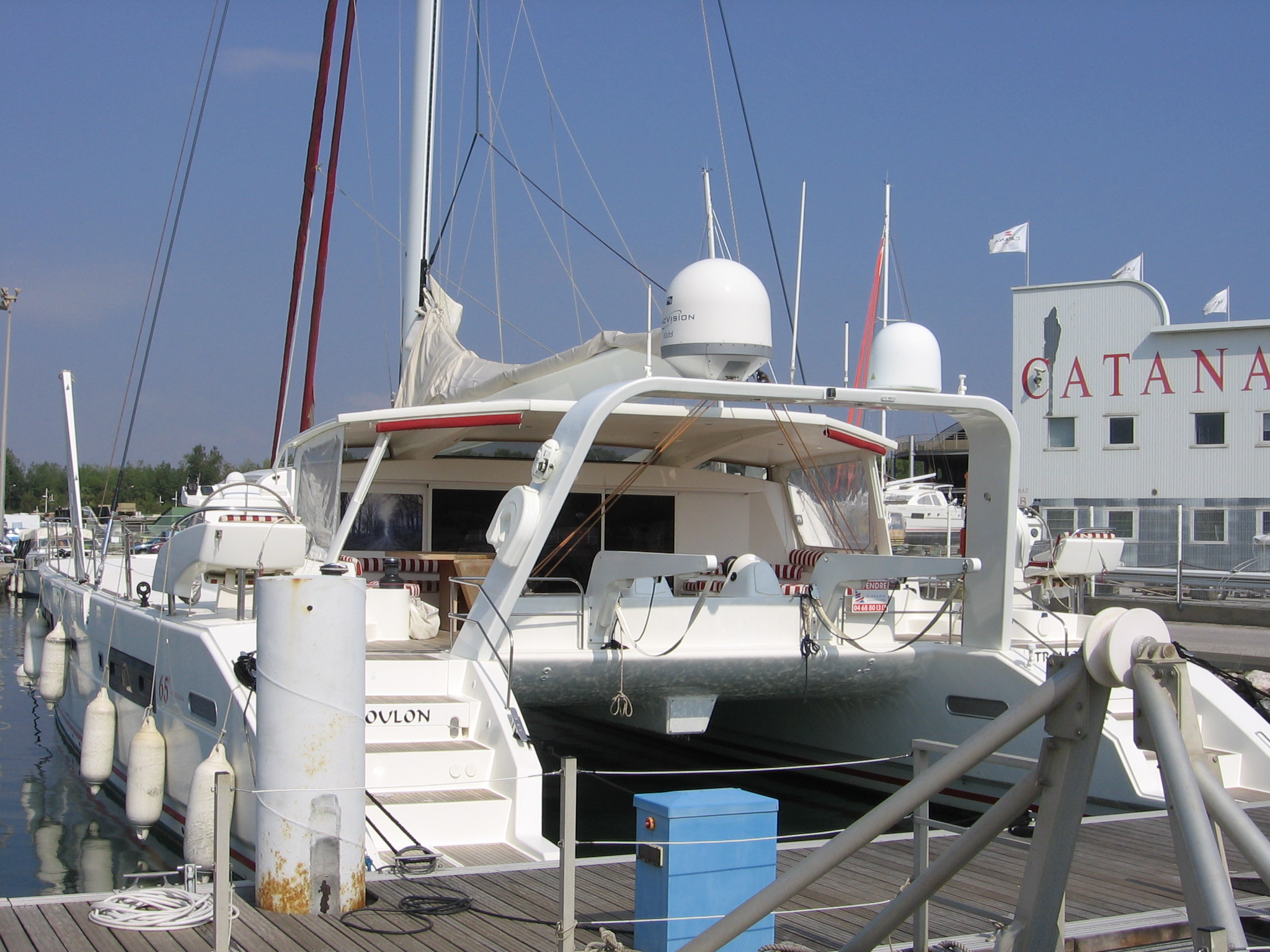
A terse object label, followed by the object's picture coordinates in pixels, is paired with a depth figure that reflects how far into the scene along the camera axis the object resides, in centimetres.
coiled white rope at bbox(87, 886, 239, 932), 475
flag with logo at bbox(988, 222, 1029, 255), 3297
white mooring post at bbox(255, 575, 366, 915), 492
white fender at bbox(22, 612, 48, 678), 1498
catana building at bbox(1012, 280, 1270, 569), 2909
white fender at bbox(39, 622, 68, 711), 1270
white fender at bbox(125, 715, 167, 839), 777
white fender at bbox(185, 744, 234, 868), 631
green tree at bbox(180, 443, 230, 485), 8688
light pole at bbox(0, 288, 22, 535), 3678
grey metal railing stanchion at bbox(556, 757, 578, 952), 438
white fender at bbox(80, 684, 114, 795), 941
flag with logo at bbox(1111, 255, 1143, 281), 3186
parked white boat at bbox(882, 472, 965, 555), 2847
